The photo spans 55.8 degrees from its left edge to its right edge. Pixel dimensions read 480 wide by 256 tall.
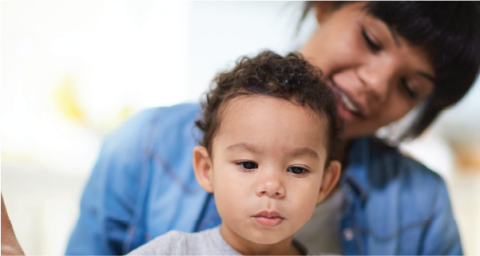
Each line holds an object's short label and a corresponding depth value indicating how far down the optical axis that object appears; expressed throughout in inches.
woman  37.6
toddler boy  26.8
